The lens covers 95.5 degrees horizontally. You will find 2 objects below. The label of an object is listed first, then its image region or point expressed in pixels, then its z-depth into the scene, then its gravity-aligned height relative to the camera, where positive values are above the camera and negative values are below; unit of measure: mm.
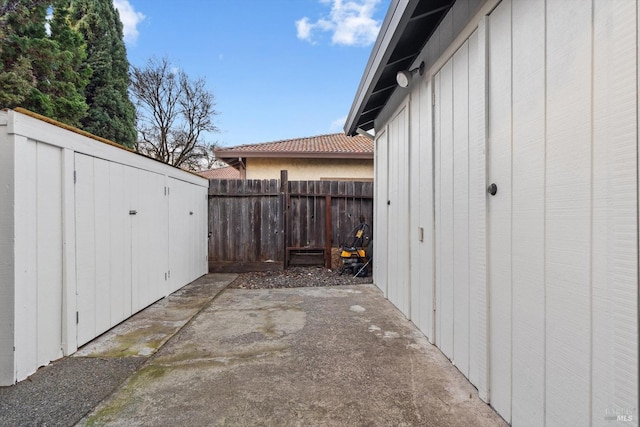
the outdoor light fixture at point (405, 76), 3094 +1451
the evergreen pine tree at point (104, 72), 10273 +5231
